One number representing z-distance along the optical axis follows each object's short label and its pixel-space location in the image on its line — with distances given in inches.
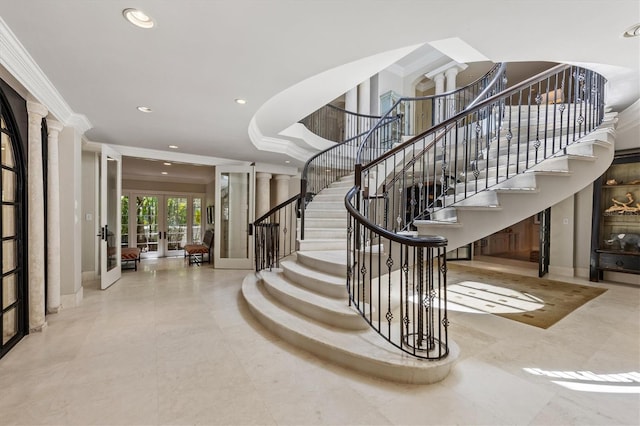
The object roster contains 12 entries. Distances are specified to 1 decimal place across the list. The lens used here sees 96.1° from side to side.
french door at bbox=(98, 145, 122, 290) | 182.4
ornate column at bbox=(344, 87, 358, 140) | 293.3
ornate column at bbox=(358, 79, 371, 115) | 318.3
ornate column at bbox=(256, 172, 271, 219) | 276.7
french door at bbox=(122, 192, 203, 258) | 346.9
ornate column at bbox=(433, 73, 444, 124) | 314.0
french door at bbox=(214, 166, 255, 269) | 254.2
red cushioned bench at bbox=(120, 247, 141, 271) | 249.3
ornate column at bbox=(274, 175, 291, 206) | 299.9
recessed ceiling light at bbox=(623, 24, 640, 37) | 83.0
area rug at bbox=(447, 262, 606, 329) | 146.8
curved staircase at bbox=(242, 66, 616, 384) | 90.4
